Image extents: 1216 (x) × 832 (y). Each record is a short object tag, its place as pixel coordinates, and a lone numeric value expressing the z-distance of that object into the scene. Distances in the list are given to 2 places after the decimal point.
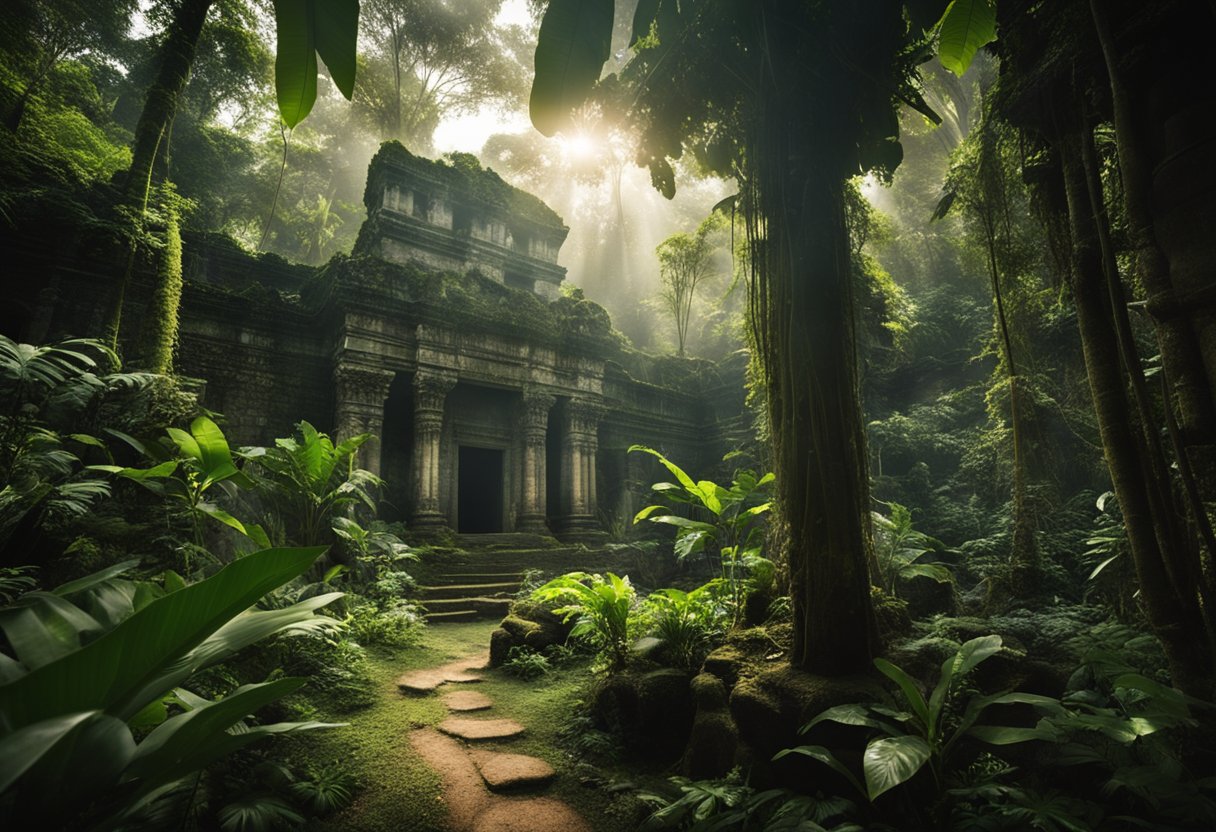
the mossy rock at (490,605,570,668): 4.88
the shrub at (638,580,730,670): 3.46
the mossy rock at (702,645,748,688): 2.90
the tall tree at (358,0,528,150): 21.06
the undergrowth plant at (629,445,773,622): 3.70
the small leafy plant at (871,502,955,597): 4.33
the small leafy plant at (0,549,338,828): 0.74
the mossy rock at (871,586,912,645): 3.22
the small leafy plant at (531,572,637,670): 3.71
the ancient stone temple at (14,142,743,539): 9.44
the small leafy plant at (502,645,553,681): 4.48
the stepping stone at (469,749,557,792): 2.57
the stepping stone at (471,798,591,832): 2.21
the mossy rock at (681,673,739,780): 2.53
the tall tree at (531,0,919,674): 2.64
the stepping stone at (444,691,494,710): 3.69
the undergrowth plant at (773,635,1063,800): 1.67
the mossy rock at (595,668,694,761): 2.97
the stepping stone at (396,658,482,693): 4.05
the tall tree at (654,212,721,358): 16.42
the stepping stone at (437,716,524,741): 3.18
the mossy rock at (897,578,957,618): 4.97
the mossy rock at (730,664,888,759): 2.27
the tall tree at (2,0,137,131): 10.66
